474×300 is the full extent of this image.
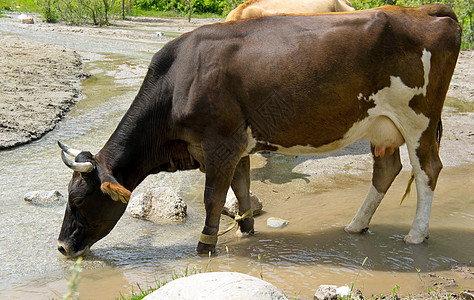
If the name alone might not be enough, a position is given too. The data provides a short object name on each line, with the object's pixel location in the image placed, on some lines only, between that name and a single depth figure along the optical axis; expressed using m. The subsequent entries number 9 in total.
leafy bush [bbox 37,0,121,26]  25.34
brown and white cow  5.50
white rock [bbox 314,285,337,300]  4.34
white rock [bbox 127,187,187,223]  6.59
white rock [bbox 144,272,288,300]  3.42
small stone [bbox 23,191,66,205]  6.77
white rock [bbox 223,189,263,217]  6.71
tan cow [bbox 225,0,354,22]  8.90
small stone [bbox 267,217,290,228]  6.50
